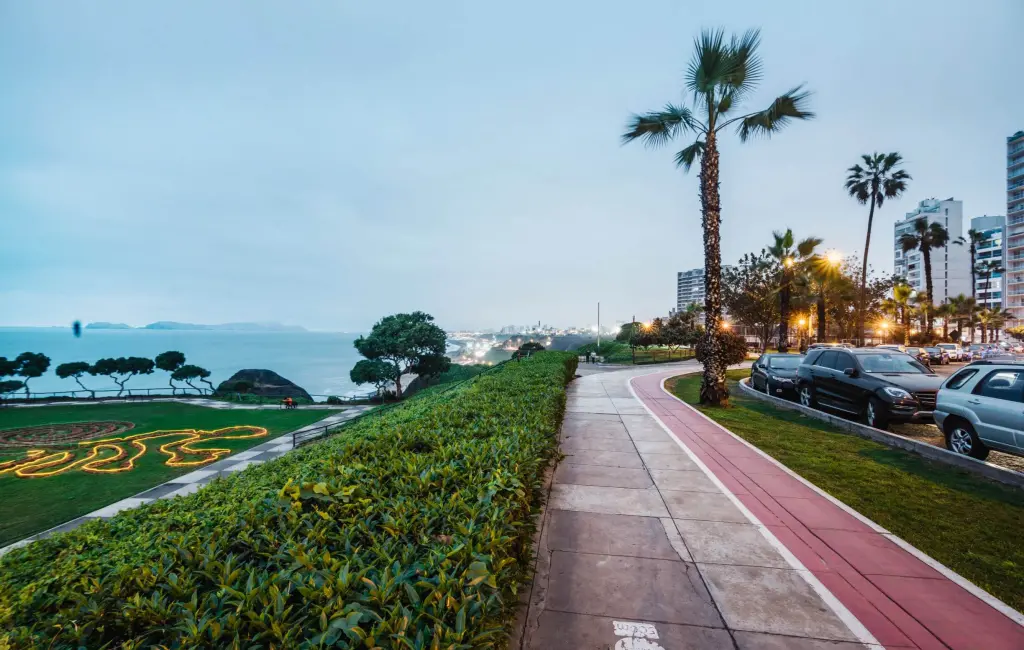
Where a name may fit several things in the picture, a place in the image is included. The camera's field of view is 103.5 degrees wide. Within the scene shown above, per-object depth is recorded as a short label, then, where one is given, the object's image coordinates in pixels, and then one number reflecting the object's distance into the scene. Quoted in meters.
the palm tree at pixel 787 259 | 26.52
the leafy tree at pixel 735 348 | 20.45
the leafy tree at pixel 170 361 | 34.12
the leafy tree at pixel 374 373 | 34.81
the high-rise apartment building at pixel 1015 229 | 77.06
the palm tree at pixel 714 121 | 11.34
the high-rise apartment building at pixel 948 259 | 101.94
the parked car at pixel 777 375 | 13.95
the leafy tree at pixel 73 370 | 33.50
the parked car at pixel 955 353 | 32.18
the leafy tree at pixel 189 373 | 34.16
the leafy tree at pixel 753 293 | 36.88
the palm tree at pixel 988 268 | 62.67
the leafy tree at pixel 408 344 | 36.91
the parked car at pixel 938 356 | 29.16
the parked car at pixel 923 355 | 25.38
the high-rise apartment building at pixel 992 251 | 91.81
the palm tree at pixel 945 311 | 49.22
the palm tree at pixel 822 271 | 27.83
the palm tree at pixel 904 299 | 38.19
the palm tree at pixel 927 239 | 41.31
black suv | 9.13
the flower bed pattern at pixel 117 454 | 14.80
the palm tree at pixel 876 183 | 30.59
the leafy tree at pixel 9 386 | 28.53
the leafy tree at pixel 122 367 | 33.51
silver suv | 6.34
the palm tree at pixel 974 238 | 60.72
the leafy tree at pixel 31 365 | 30.17
